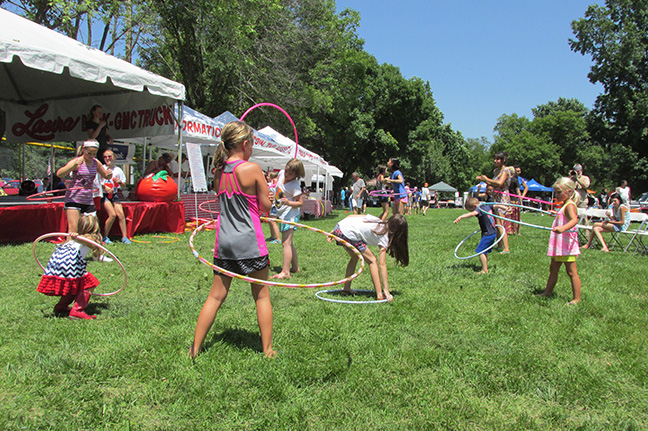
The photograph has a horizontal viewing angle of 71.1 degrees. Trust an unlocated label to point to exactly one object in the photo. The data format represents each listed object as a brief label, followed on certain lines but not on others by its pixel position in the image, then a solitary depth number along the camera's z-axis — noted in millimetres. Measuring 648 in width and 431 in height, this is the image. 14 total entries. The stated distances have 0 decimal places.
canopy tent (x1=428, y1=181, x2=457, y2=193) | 55575
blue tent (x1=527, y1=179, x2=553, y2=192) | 46000
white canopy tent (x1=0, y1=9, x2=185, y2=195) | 9891
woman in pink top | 7098
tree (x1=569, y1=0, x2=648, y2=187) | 35000
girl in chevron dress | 4367
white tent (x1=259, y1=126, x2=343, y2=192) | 17634
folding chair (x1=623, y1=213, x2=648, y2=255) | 10599
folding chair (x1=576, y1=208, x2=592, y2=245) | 10930
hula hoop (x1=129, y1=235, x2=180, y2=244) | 9547
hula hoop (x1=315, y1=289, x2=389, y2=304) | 5242
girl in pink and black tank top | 3459
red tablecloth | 8602
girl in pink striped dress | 5719
